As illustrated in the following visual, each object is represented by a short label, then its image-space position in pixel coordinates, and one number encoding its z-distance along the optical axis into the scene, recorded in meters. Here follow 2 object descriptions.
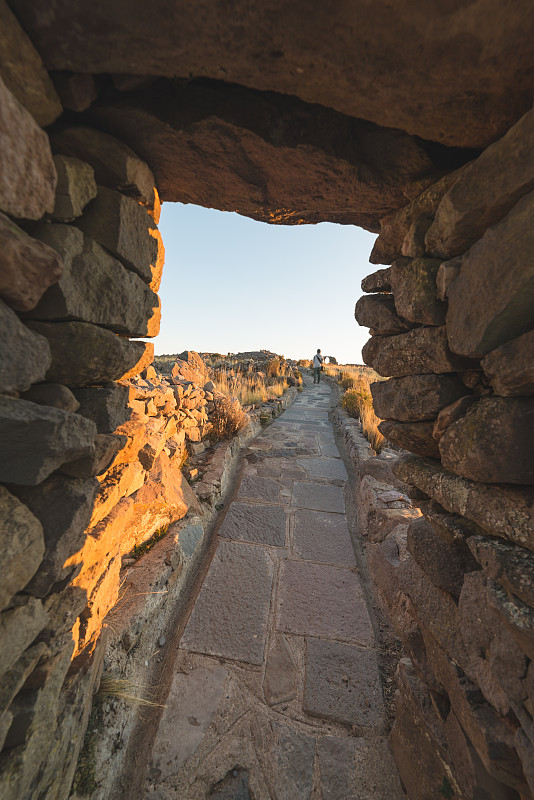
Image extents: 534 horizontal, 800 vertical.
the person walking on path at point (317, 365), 17.63
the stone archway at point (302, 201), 0.95
